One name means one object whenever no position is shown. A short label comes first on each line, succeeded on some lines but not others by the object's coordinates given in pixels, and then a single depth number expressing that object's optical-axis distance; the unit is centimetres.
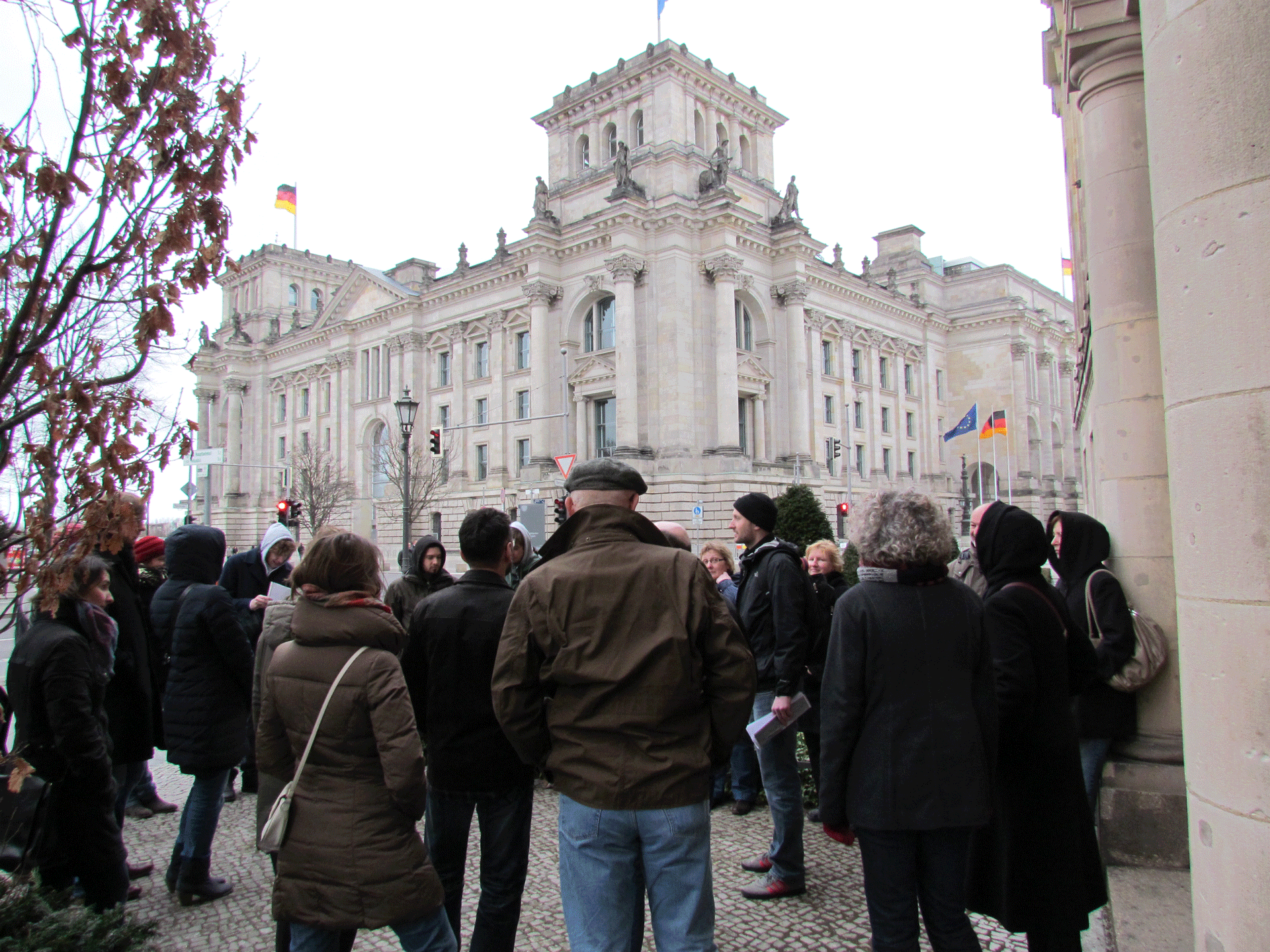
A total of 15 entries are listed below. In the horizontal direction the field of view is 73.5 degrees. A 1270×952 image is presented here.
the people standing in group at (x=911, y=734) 328
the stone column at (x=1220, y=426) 276
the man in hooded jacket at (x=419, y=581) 707
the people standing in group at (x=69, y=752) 443
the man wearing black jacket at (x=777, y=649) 509
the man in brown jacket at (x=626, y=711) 300
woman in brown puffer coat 332
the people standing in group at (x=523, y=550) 583
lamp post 2123
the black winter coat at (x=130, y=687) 573
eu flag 3709
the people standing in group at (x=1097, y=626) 514
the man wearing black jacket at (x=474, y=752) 390
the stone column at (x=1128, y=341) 545
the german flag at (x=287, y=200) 7450
